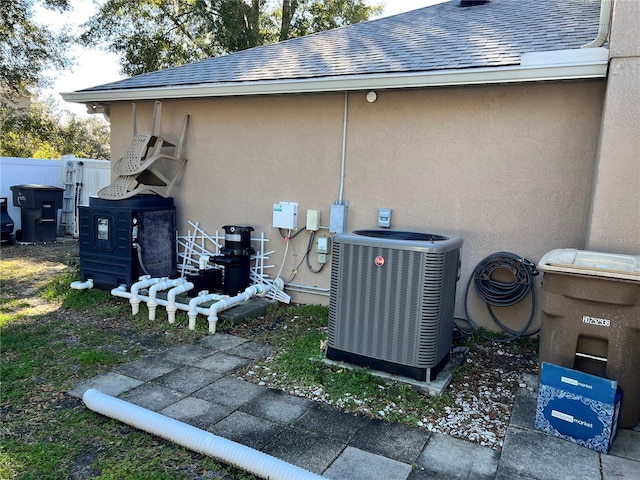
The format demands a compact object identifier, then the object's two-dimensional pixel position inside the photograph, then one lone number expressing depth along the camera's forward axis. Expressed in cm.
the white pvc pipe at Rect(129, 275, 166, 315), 492
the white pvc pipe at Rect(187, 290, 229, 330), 457
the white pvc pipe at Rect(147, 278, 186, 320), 480
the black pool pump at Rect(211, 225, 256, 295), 527
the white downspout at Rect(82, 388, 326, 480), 225
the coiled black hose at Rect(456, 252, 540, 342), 425
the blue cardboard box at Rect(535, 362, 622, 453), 256
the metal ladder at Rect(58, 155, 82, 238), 1049
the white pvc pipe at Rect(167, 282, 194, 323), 472
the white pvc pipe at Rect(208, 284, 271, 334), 452
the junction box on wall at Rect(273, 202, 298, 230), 533
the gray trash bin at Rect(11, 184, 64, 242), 909
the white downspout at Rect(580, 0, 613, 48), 348
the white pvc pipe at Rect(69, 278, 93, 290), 546
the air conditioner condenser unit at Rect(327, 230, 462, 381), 324
